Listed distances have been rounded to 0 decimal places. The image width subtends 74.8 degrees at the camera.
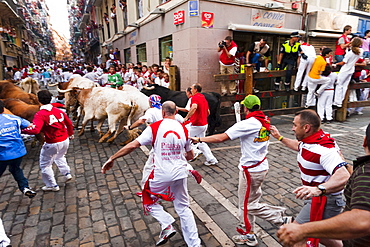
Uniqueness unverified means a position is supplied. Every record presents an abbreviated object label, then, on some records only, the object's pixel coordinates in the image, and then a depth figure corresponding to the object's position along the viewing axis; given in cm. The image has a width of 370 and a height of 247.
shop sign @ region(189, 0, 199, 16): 985
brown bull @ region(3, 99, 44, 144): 661
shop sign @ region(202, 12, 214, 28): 1005
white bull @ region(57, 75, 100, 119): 905
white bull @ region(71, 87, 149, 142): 737
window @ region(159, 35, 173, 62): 1253
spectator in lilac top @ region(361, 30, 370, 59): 1052
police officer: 904
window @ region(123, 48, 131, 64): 2002
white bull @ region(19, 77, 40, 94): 1299
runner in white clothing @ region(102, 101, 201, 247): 302
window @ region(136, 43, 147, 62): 1650
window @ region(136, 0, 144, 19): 1631
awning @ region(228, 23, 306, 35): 1042
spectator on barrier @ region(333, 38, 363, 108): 846
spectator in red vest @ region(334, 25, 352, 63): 975
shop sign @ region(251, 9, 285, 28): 1116
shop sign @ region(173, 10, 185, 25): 1044
